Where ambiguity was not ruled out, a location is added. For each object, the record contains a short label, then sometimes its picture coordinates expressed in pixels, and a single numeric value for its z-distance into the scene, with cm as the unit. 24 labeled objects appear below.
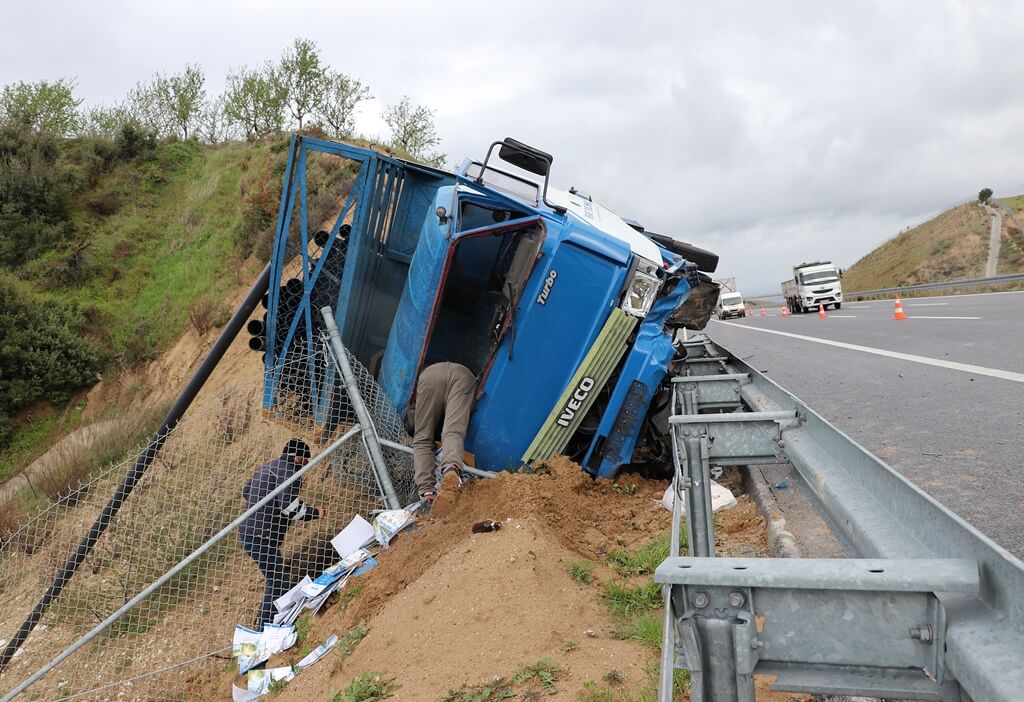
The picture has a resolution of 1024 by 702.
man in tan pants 621
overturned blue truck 602
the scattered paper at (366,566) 548
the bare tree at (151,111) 3716
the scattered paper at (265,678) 462
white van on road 3981
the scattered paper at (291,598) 554
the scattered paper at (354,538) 583
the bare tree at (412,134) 3334
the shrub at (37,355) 2130
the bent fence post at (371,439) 604
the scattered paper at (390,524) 568
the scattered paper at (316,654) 459
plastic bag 504
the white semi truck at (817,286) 3038
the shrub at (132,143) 3291
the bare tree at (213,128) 3634
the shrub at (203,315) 2131
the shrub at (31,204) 2764
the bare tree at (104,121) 3606
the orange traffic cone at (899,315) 1688
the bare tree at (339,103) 3309
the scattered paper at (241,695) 464
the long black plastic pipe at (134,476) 659
